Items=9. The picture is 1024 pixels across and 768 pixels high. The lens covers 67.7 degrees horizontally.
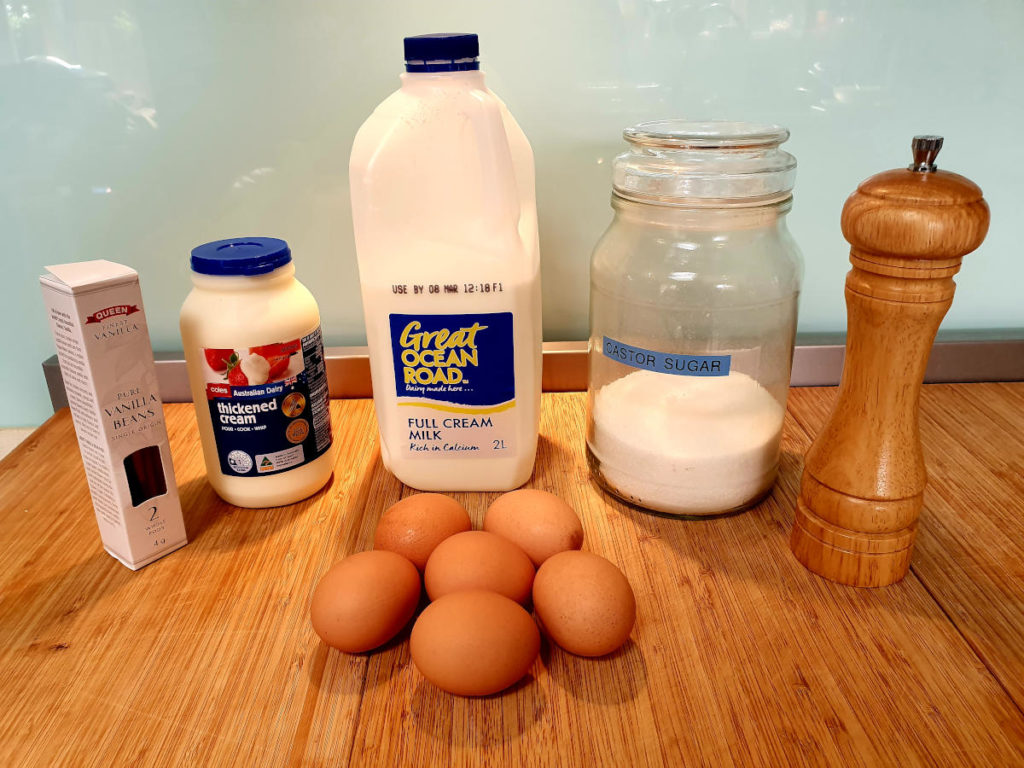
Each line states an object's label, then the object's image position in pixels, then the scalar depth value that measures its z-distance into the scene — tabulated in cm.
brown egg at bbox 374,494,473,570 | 60
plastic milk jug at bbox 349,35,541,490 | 65
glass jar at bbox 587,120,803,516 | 64
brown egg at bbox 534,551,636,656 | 52
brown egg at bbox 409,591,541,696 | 48
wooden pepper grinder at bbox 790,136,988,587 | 50
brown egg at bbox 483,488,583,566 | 60
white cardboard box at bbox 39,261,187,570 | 57
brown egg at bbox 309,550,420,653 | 53
